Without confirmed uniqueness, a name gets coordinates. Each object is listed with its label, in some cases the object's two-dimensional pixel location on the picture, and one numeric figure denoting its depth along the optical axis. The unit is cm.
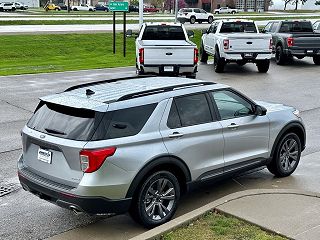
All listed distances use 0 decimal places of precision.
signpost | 2461
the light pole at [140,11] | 2833
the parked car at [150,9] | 9650
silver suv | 537
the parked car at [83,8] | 9346
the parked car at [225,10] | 9256
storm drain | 705
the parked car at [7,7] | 7849
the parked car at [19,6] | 8938
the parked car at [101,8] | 9650
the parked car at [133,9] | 8700
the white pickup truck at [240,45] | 1917
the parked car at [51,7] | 9032
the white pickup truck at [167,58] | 1628
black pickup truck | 2159
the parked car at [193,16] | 5858
